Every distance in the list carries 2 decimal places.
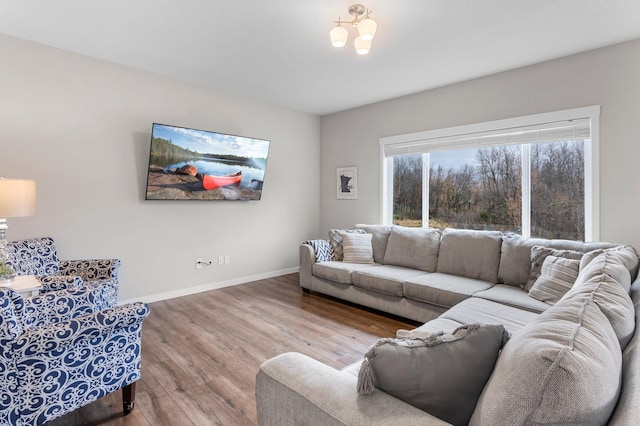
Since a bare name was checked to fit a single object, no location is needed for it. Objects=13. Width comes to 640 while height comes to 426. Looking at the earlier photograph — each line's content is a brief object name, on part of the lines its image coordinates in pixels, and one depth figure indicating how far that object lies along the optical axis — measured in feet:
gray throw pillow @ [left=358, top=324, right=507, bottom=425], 3.15
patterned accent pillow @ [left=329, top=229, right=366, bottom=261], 13.94
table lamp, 7.63
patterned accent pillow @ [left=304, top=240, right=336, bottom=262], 13.71
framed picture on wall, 16.94
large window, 10.96
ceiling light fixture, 7.65
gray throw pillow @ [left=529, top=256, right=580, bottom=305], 8.27
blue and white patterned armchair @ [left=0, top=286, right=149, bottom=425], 4.84
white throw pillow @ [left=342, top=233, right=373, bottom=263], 13.48
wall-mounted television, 12.29
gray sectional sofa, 2.28
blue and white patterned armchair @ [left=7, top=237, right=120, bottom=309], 8.86
